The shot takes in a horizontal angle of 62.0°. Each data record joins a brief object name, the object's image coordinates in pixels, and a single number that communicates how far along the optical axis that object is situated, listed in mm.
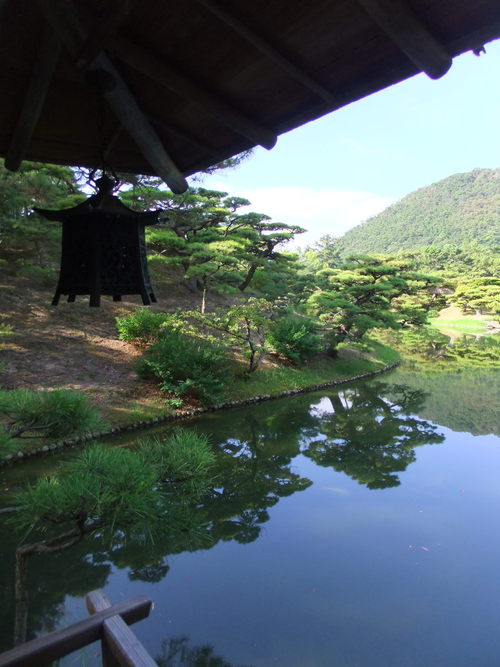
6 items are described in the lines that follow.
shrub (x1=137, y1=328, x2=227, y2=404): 7477
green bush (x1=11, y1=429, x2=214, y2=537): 1907
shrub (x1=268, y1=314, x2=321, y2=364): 10391
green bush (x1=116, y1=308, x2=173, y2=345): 8703
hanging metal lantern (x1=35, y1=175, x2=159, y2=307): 1529
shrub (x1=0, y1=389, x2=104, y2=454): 2621
